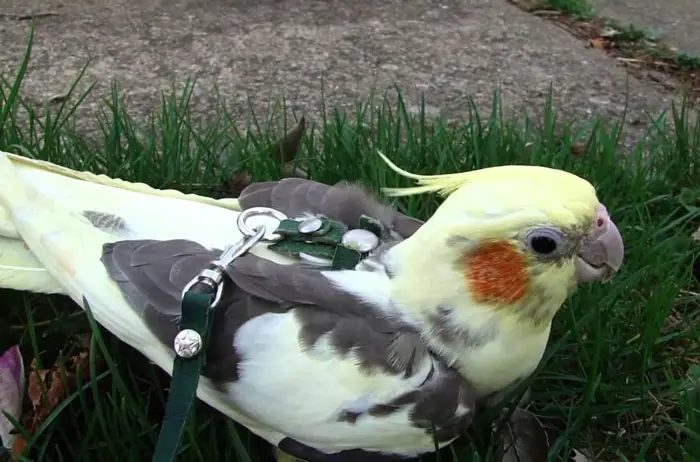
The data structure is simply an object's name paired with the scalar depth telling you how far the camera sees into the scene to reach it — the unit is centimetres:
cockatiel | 22
